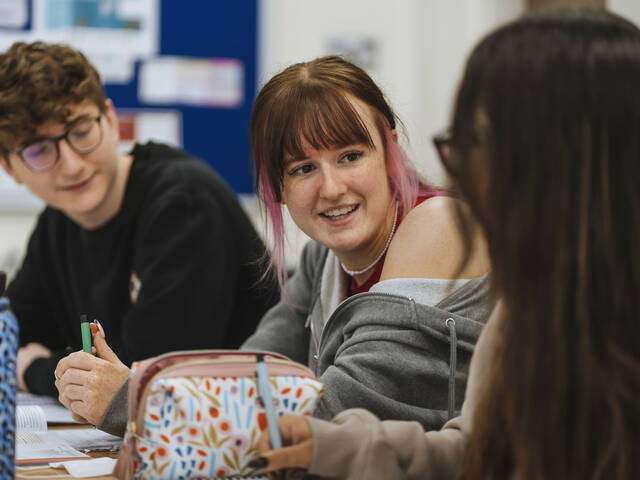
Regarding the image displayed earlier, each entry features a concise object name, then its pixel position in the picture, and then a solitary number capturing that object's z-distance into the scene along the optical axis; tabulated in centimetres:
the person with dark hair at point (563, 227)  132
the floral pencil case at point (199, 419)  142
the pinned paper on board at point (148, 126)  306
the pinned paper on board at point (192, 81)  308
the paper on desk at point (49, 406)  182
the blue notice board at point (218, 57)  310
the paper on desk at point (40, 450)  159
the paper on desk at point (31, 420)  174
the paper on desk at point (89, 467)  154
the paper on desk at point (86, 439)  165
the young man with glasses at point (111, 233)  204
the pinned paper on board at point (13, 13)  287
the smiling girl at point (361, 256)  161
